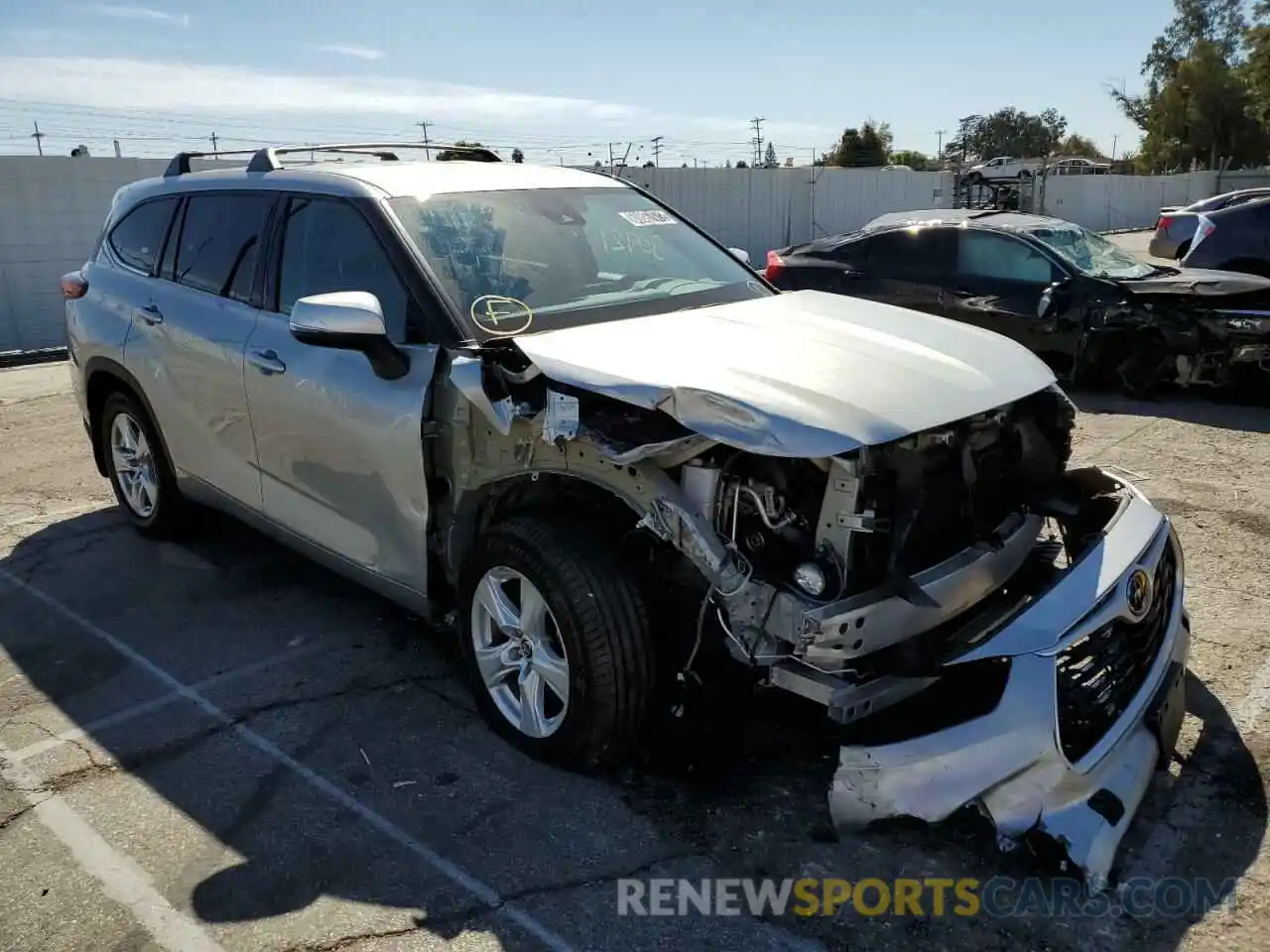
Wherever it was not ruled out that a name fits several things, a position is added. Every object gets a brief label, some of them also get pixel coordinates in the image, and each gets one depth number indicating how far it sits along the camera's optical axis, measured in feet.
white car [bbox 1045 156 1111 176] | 139.44
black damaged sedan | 26.09
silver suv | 8.73
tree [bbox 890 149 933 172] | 241.45
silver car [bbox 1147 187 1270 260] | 56.24
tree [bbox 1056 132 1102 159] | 297.26
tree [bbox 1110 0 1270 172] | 191.11
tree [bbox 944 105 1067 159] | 311.68
